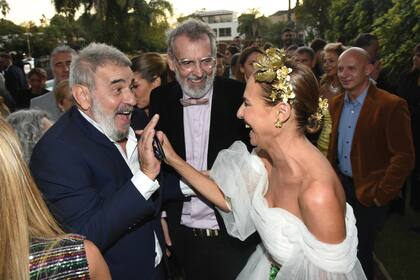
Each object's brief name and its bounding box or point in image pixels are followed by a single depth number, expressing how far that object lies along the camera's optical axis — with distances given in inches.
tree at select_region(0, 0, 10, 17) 1314.5
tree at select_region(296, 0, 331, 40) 983.8
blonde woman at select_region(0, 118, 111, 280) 45.9
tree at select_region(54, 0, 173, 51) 1310.3
